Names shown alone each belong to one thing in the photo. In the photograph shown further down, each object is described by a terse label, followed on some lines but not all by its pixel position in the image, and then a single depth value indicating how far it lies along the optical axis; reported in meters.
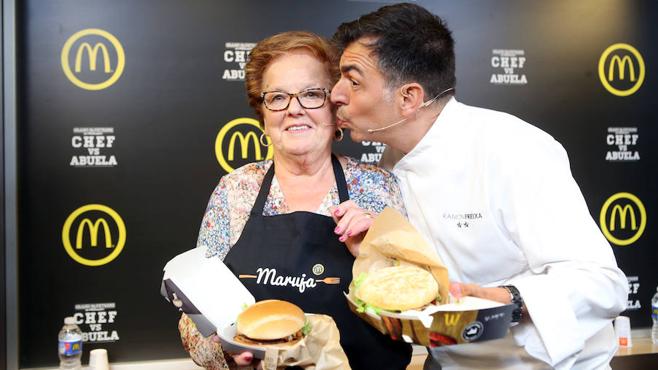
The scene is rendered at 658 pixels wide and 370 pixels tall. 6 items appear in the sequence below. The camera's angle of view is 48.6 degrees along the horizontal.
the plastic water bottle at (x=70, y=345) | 2.83
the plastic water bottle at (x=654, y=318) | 3.40
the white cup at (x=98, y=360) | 2.87
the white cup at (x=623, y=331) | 3.32
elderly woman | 1.71
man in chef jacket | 1.48
